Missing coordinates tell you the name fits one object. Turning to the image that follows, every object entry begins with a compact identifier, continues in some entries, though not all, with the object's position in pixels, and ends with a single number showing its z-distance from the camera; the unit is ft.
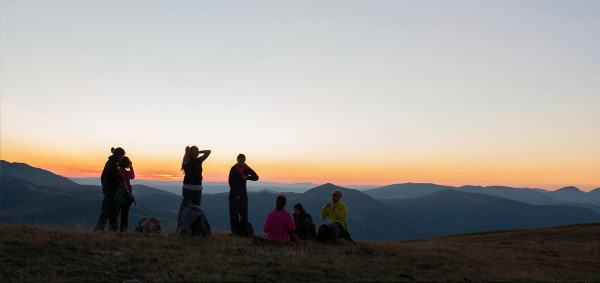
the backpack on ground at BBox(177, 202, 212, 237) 53.42
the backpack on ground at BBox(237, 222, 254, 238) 59.62
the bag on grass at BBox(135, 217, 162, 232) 56.18
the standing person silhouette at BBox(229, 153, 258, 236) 59.16
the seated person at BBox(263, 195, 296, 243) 50.44
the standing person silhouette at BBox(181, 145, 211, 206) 55.11
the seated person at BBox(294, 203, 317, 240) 57.26
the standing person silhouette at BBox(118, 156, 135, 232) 55.21
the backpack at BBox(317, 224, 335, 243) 54.44
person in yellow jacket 55.42
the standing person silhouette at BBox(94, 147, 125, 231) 54.70
